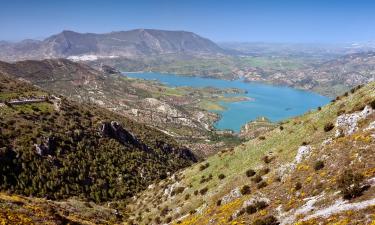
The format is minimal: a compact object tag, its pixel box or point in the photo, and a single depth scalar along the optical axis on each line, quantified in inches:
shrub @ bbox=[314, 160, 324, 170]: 1418.6
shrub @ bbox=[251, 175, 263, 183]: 1731.1
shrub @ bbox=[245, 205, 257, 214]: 1371.8
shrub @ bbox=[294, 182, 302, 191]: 1354.2
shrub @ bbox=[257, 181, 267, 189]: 1605.6
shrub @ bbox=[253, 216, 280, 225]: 1173.6
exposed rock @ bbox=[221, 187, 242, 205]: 1706.1
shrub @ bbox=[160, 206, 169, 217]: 2295.8
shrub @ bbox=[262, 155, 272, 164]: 1937.1
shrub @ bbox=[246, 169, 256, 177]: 1893.2
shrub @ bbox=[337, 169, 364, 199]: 1048.2
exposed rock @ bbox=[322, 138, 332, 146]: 1598.2
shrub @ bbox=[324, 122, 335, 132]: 1796.3
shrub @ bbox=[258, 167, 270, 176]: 1798.7
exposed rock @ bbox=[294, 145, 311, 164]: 1646.2
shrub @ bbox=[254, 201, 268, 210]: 1370.6
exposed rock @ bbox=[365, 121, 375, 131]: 1446.0
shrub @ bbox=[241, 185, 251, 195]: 1651.3
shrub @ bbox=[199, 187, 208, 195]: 2164.1
